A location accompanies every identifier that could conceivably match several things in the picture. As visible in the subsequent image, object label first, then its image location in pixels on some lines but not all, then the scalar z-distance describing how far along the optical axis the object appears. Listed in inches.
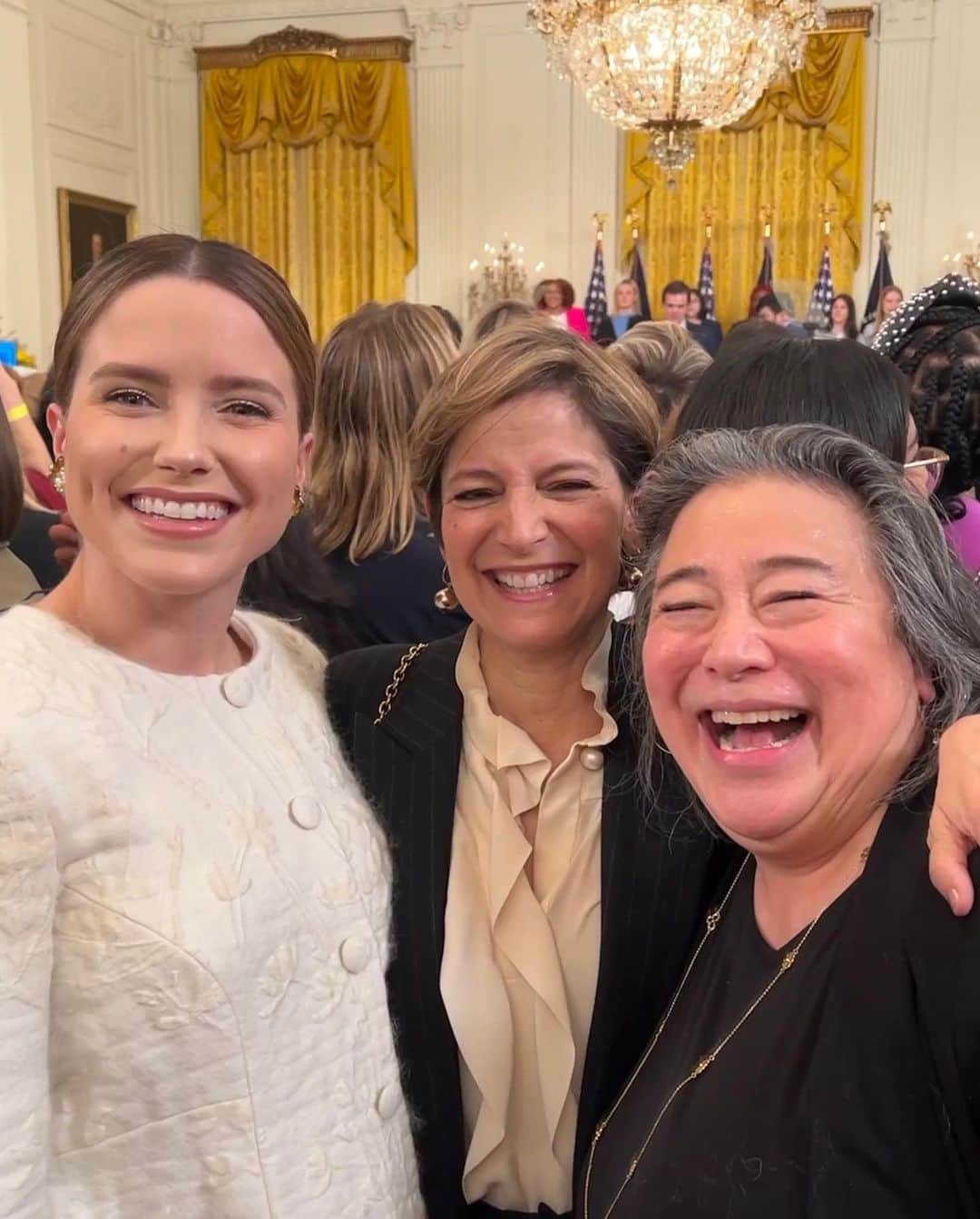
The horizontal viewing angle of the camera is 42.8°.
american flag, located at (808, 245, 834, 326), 415.8
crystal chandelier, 300.4
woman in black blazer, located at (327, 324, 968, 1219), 65.7
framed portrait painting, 440.8
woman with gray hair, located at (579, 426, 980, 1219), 43.7
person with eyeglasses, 94.4
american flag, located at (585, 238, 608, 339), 425.4
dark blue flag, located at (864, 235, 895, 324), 417.4
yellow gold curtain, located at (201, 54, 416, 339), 465.7
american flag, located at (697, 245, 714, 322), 436.1
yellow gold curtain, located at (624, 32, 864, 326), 432.8
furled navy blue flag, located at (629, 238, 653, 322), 435.5
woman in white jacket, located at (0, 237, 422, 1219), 48.4
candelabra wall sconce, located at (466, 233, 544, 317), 462.3
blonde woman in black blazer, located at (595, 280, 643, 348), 415.8
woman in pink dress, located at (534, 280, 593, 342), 406.9
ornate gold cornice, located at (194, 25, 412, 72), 457.7
